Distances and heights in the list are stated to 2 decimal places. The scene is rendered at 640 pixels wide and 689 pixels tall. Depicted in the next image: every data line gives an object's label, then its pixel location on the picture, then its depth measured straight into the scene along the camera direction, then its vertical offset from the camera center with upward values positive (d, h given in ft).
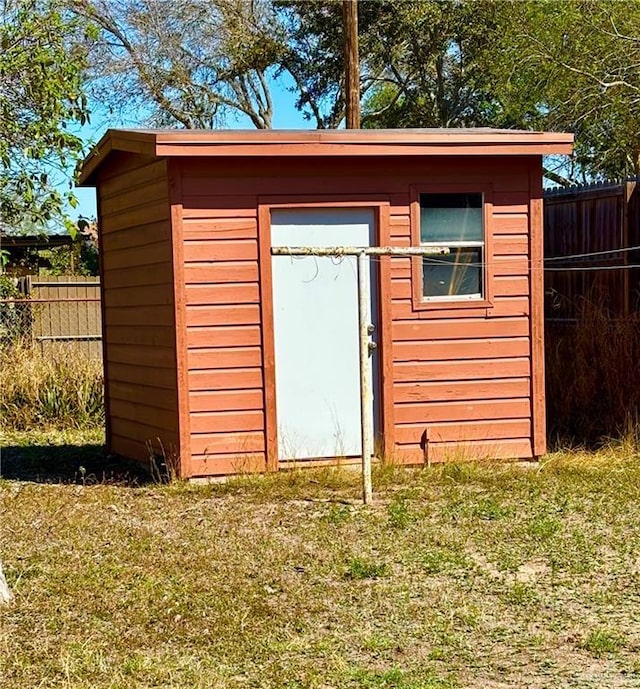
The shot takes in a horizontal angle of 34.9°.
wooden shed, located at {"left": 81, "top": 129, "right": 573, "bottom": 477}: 28.68 +0.59
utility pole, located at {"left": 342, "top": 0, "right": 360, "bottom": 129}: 53.83 +13.41
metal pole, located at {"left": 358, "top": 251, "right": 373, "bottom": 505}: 25.16 -1.63
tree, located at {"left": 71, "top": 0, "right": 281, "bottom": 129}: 89.61 +24.06
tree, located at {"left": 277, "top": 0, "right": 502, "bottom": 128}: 88.28 +23.44
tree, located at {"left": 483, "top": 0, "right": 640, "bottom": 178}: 70.59 +17.48
